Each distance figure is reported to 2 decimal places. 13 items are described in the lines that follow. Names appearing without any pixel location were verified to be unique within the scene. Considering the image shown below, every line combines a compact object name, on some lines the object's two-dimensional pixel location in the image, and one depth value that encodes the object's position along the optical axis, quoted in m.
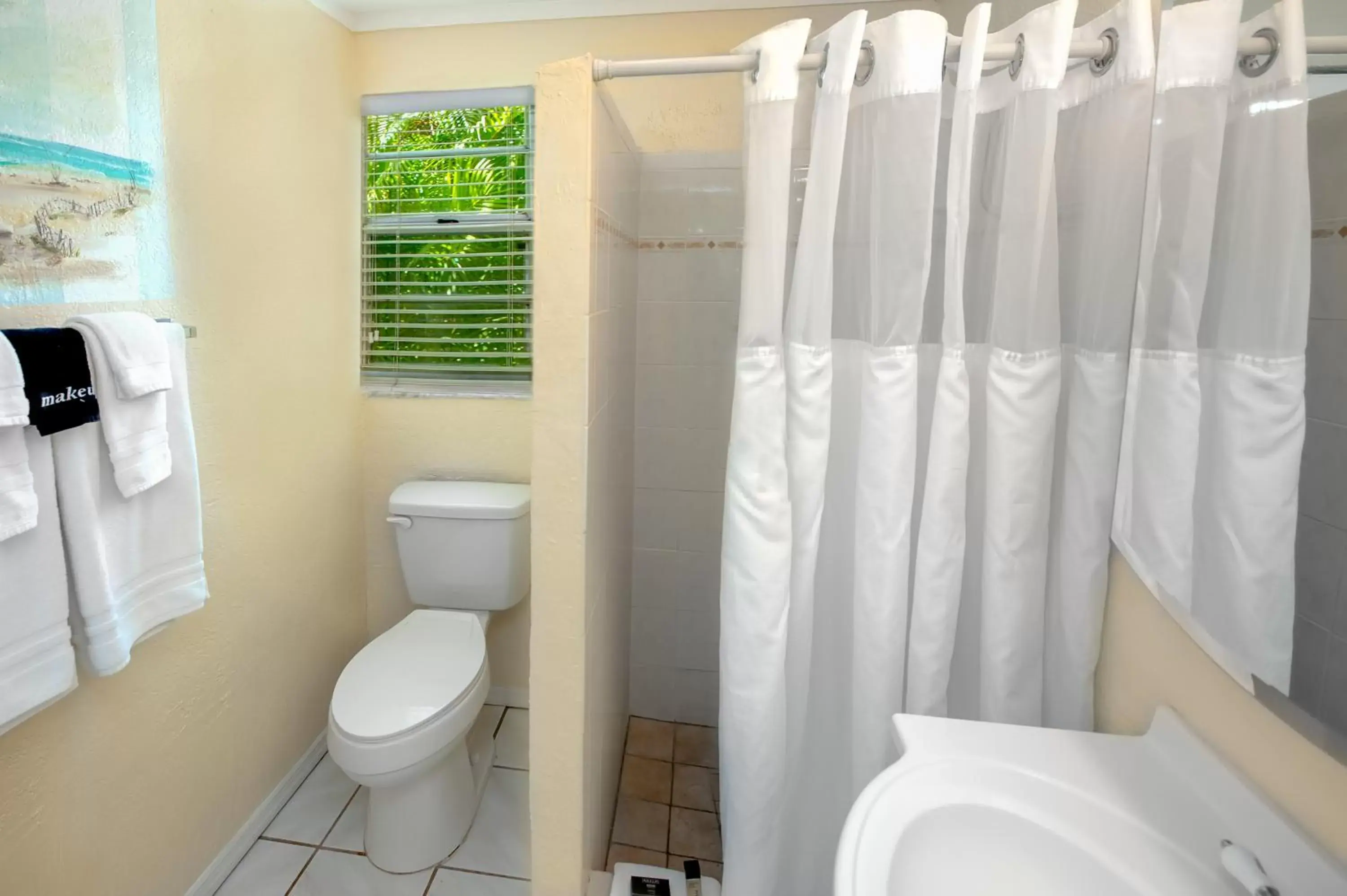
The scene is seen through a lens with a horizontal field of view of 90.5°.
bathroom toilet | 1.54
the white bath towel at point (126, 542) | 1.14
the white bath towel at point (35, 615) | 1.04
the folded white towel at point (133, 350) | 1.18
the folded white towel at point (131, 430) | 1.17
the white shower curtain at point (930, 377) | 0.98
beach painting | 1.13
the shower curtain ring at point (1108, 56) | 0.94
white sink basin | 0.68
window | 2.08
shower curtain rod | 0.94
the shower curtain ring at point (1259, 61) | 0.72
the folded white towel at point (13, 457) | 1.00
